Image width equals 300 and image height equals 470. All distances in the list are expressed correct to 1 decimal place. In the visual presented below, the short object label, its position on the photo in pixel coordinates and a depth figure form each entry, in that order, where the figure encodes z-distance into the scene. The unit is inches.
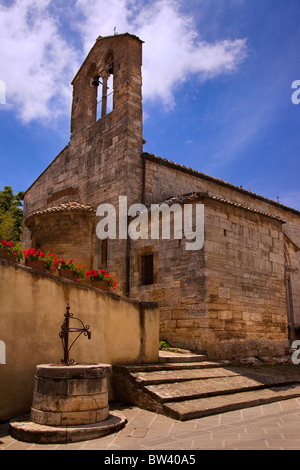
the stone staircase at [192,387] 221.5
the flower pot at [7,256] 217.6
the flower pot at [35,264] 249.6
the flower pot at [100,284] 283.3
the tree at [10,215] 758.4
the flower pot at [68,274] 267.9
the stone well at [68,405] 171.9
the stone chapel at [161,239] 362.6
